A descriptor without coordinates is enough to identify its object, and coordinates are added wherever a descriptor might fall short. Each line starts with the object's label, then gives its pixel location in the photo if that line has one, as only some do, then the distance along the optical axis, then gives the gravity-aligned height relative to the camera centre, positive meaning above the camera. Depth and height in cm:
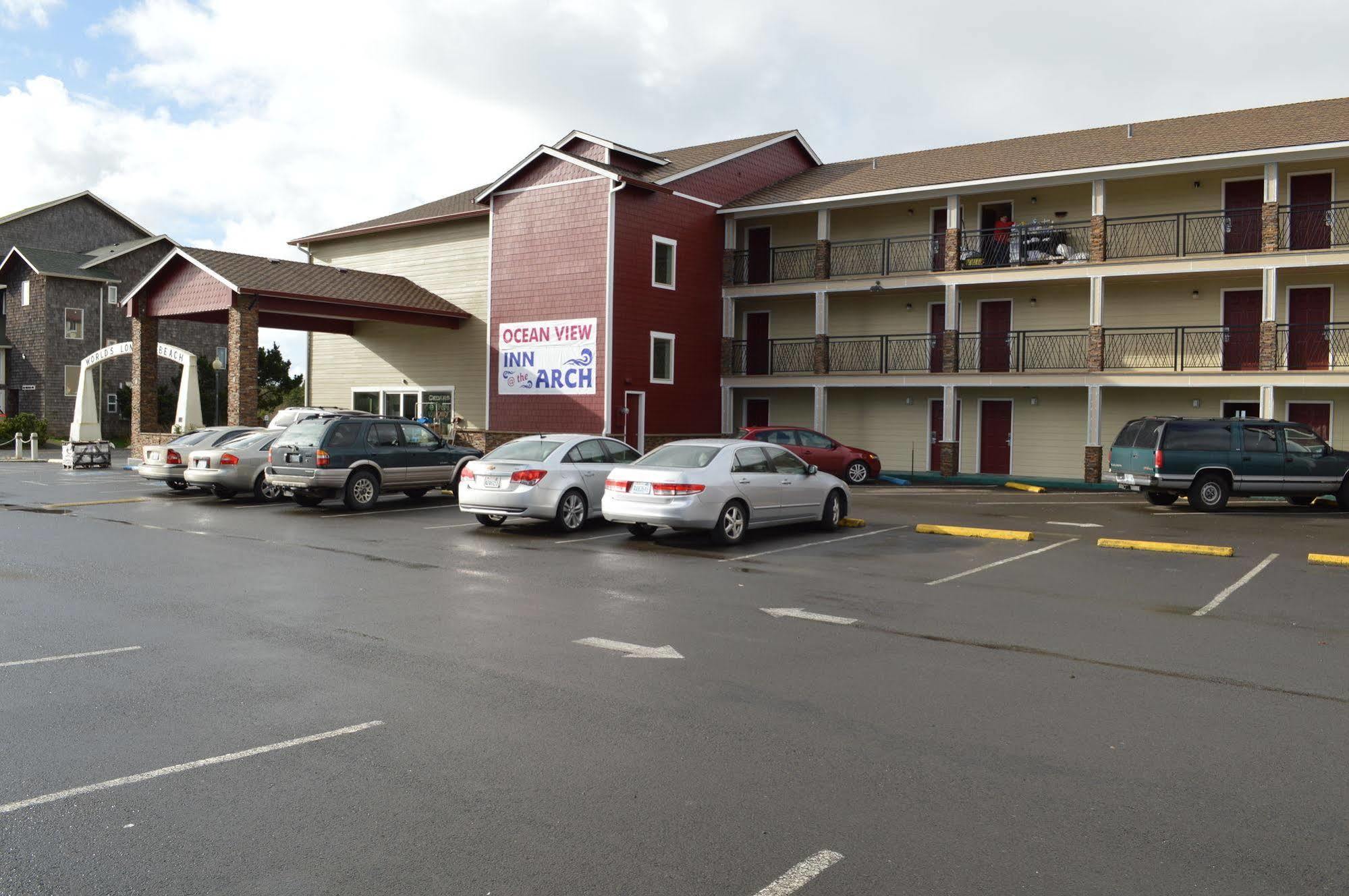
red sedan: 2544 -47
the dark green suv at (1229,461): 1967 -40
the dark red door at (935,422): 3075 +38
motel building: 2634 +405
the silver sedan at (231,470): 1944 -86
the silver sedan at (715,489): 1369 -78
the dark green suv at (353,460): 1784 -59
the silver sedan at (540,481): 1507 -76
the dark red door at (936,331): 3034 +304
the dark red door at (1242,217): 2653 +567
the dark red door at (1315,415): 2628 +65
